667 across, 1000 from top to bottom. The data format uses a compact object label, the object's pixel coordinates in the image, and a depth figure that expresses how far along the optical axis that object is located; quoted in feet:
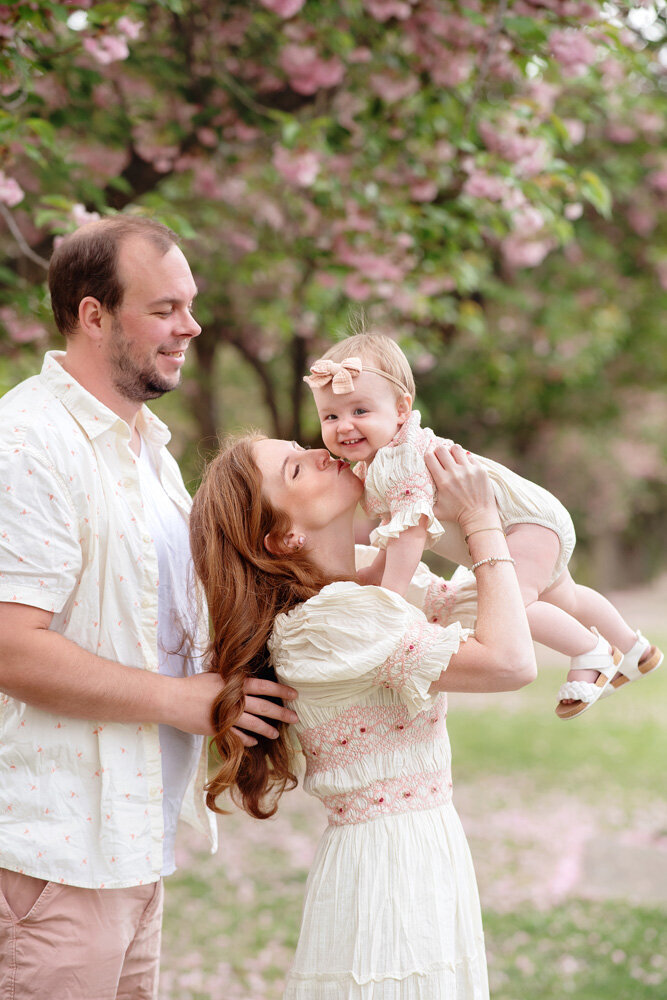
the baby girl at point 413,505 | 7.87
